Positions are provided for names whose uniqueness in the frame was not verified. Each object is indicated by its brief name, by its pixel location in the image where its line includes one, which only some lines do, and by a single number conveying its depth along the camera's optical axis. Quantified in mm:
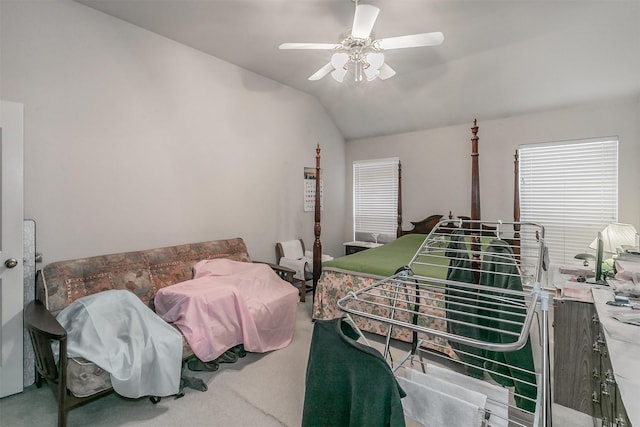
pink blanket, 2355
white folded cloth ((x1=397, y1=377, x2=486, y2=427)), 1074
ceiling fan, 2156
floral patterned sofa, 1775
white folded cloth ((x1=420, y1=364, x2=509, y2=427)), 1146
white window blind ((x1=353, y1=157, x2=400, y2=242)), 5234
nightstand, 5117
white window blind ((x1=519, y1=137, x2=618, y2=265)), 3533
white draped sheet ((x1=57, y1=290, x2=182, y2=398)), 1846
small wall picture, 4762
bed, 2832
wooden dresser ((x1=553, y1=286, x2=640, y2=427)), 1264
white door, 2154
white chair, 4047
